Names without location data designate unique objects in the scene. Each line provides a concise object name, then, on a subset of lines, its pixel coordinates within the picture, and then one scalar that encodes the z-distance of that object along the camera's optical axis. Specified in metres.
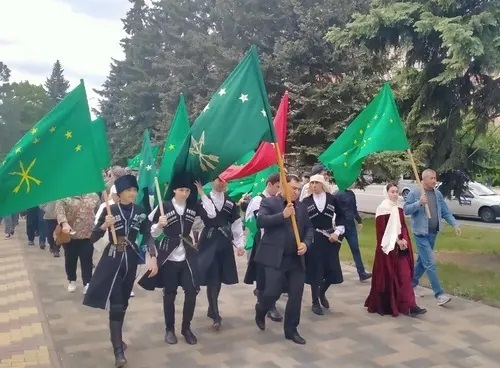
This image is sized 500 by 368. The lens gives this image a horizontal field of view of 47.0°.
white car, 20.27
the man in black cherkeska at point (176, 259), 6.10
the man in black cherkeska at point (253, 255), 6.81
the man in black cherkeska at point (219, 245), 6.72
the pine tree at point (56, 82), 75.34
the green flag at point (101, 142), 6.01
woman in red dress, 7.27
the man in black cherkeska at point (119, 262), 5.53
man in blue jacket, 7.80
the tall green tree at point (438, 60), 8.81
